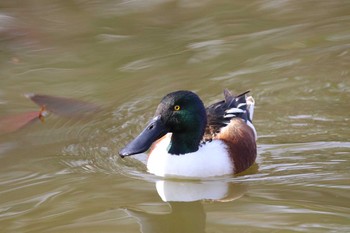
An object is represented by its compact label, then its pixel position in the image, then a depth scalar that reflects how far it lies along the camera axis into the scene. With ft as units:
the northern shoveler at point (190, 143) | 45.44
